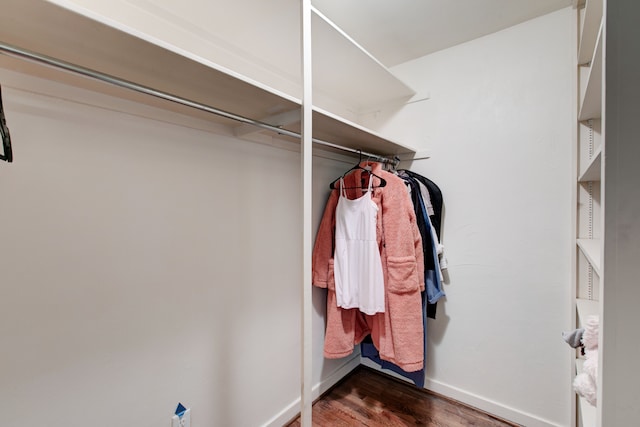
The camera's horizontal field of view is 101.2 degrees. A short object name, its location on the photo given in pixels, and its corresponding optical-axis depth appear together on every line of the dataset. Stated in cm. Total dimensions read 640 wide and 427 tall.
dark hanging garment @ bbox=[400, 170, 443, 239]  173
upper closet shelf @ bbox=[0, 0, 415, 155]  59
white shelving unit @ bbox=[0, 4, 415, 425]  64
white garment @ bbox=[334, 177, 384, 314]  145
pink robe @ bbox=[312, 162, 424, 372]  141
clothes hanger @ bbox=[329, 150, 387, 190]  155
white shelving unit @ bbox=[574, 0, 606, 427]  126
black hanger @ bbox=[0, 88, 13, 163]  56
